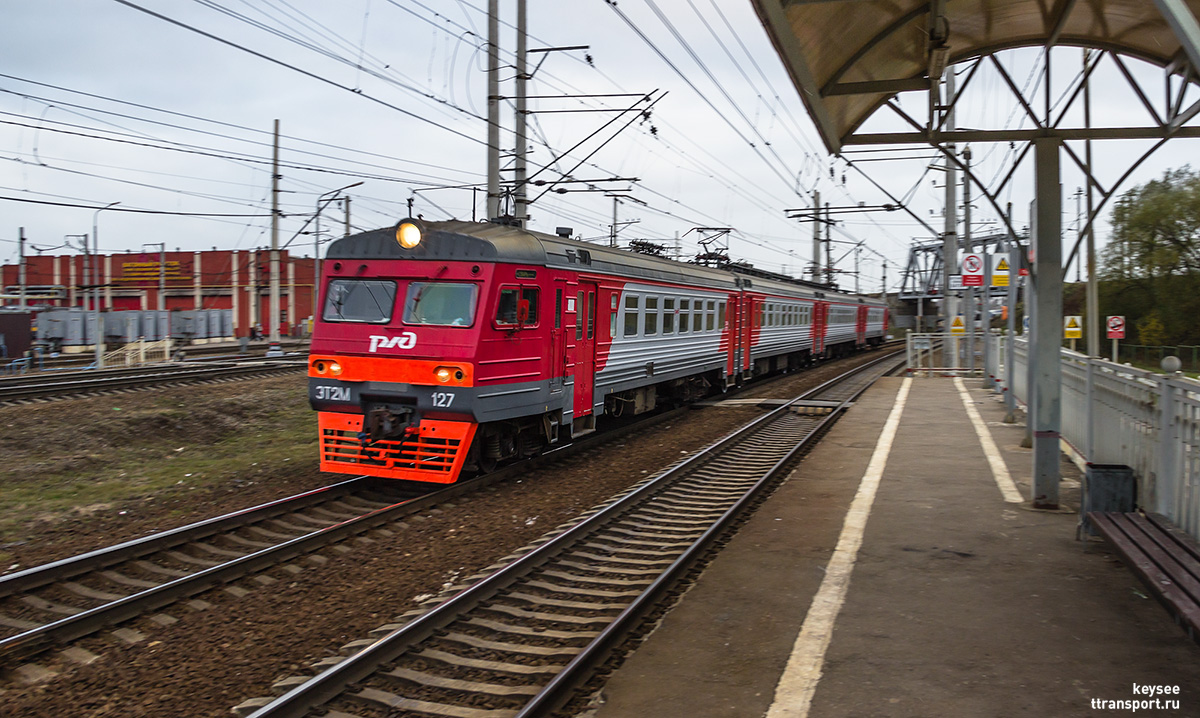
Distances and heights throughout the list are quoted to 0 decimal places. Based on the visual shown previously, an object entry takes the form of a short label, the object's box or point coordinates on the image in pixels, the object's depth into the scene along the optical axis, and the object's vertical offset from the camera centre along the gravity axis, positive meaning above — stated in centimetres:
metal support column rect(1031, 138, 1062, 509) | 854 +0
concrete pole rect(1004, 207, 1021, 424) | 1520 -30
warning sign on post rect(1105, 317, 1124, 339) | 2511 +39
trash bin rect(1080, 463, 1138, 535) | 705 -122
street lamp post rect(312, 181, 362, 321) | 3525 +372
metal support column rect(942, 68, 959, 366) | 2539 +275
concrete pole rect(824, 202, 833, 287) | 4245 +396
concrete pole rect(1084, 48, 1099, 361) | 831 +132
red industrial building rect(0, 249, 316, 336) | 5781 +271
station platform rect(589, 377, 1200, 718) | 448 -184
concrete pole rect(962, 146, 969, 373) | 2358 +126
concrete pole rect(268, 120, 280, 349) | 3203 +326
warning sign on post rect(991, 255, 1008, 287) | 1903 +149
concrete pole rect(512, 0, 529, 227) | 1761 +450
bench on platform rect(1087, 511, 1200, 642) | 463 -138
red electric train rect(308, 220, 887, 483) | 949 -23
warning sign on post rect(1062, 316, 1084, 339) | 2019 +27
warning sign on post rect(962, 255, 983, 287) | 2122 +162
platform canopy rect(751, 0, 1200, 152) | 668 +262
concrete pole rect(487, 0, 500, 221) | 1662 +435
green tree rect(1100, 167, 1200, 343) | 4081 +387
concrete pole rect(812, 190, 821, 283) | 4218 +450
